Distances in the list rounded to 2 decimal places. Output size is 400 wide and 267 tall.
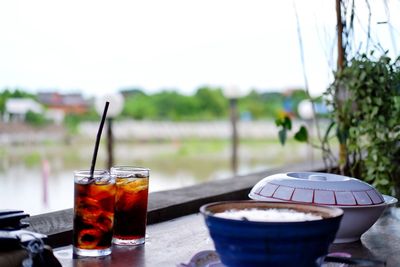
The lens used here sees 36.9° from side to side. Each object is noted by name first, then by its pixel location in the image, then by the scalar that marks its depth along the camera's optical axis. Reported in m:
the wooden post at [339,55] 1.99
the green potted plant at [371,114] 1.89
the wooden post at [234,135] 9.47
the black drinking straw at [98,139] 0.97
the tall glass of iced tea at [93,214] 0.96
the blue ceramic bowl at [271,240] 0.71
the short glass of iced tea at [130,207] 1.06
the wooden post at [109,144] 7.30
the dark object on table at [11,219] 0.92
